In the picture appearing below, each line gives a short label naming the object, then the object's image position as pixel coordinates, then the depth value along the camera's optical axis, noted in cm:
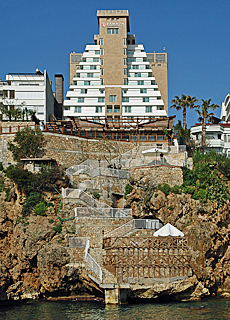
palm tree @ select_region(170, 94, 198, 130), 7162
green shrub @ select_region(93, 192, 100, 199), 4647
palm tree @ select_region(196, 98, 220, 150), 6475
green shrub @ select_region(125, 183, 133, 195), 4831
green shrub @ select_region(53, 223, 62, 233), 4234
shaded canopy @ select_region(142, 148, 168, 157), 5184
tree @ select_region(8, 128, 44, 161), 5294
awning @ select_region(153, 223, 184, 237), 3912
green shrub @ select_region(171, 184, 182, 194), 4651
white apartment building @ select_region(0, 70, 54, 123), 7744
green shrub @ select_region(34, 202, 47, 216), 4419
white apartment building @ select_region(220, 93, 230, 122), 9594
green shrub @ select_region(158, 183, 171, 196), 4631
